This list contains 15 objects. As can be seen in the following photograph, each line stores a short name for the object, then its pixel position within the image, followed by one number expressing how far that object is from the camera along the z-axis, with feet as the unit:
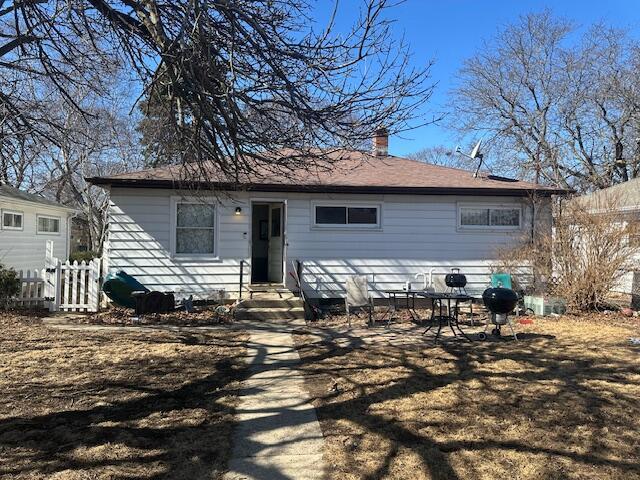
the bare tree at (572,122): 80.43
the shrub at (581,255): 33.63
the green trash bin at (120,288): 33.40
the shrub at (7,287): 33.01
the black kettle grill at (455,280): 30.19
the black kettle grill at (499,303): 25.14
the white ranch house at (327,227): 36.17
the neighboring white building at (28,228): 51.96
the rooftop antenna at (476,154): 42.93
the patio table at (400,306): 32.80
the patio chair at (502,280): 36.71
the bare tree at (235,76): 15.26
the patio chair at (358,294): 31.45
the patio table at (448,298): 26.03
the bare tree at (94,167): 80.28
